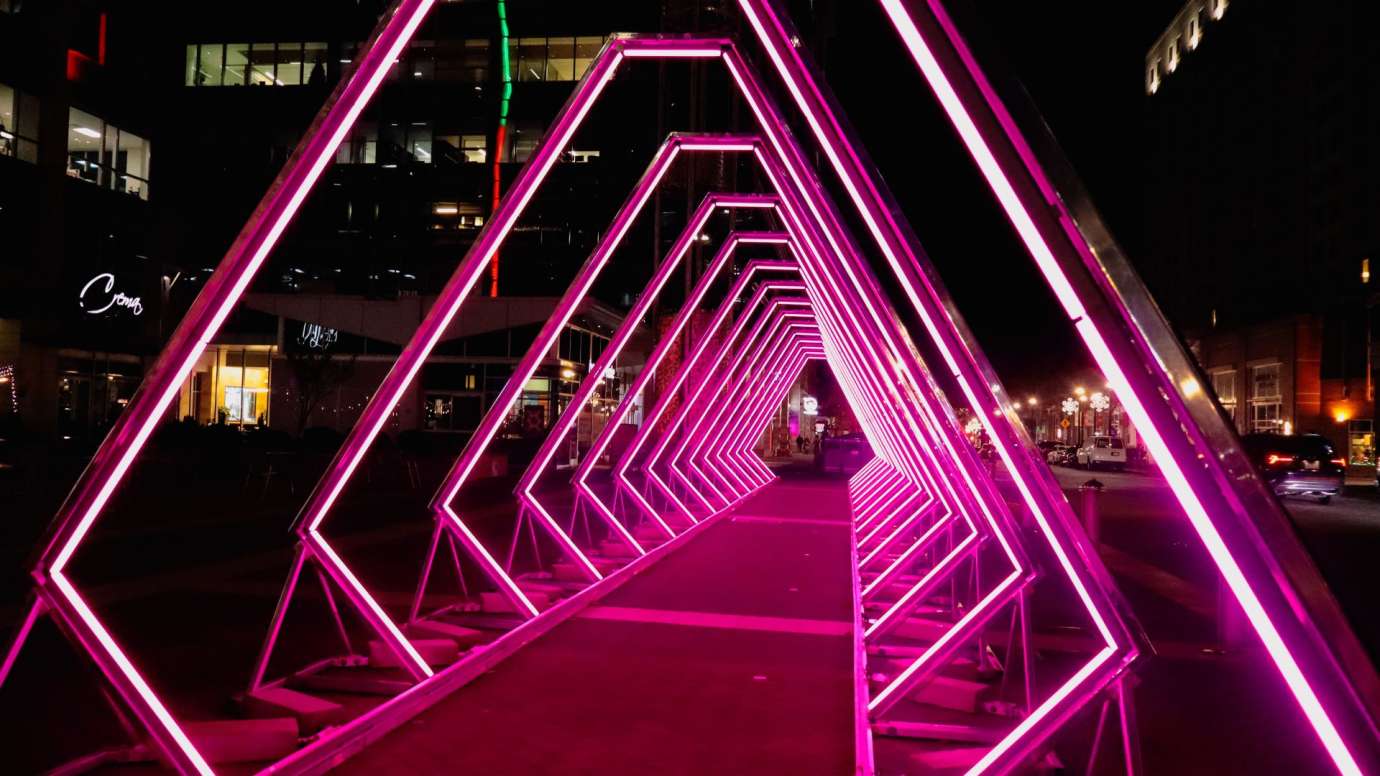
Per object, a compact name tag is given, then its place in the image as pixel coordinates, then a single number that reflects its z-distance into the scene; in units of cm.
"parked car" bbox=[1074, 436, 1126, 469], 5241
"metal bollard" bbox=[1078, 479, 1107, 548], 1117
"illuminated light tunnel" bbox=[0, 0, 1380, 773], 245
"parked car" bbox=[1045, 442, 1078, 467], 5703
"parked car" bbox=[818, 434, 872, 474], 3831
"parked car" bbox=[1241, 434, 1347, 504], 2792
